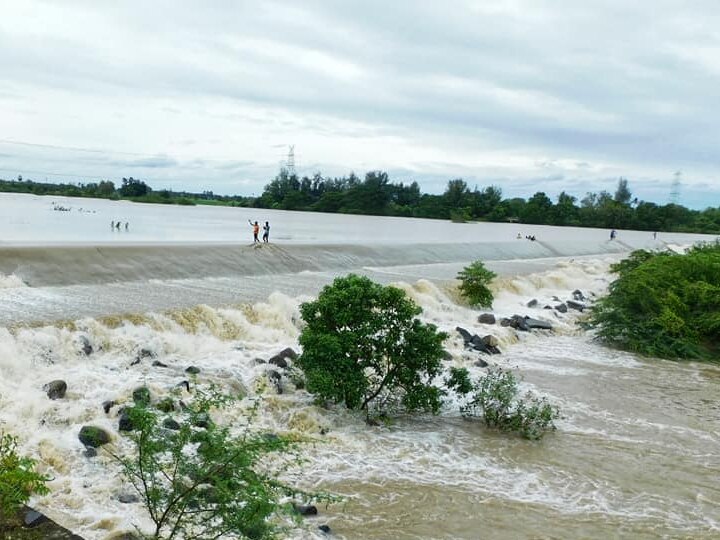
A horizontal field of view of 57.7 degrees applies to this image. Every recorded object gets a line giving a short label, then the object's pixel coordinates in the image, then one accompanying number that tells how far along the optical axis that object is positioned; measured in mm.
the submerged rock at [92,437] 8156
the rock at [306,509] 7225
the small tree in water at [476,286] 21703
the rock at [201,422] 5297
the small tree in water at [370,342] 10438
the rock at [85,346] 11672
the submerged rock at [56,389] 9359
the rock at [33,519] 5254
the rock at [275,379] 11125
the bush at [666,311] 17984
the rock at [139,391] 8930
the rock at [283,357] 12141
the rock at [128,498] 7105
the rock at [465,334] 16469
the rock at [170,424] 7977
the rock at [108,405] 9219
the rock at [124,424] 8777
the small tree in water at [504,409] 10453
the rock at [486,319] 19450
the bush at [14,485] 4586
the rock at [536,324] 19431
